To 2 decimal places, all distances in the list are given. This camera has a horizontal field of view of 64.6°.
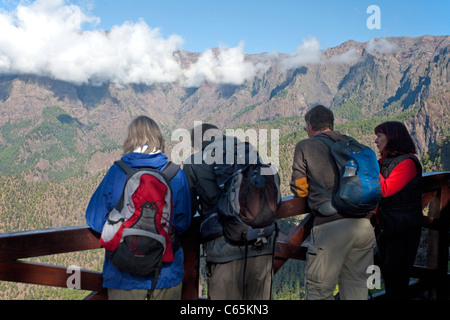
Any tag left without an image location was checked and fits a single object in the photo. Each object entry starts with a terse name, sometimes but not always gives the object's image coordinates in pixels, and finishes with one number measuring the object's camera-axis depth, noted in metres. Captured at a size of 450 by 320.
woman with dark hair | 3.77
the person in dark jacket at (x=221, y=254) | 3.02
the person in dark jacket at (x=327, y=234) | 3.39
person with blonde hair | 2.70
